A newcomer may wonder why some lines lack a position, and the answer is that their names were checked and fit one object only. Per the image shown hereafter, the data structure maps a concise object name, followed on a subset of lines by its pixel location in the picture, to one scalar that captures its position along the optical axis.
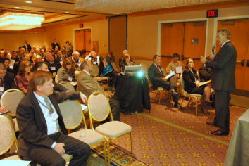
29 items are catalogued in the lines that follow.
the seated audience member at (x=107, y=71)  7.45
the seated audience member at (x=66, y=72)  5.56
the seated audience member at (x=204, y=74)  5.95
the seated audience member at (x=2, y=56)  7.58
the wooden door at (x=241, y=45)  6.55
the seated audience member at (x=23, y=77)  4.39
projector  5.31
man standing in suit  3.81
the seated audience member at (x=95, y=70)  7.27
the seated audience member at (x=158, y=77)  5.87
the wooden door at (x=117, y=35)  10.34
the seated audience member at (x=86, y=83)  4.32
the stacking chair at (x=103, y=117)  3.06
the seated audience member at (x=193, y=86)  5.37
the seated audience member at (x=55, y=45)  15.42
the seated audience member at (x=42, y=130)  2.27
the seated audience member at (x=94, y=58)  7.87
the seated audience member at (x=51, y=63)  6.66
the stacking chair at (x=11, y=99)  3.41
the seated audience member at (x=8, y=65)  6.15
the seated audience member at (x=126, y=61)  7.00
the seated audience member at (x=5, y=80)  4.11
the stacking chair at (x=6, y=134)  2.43
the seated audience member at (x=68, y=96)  3.19
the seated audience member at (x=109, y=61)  7.78
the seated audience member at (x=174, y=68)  5.80
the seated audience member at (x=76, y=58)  8.02
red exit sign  6.94
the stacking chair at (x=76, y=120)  2.90
